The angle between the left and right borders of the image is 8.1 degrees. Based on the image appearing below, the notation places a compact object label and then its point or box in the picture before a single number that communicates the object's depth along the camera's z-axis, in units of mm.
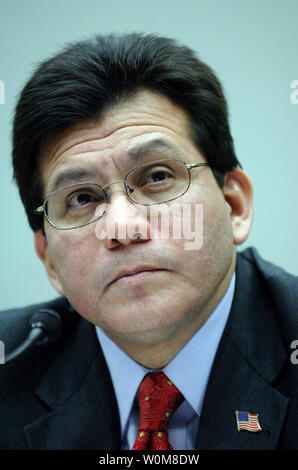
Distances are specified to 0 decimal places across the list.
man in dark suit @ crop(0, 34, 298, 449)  1589
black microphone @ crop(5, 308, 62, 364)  1679
